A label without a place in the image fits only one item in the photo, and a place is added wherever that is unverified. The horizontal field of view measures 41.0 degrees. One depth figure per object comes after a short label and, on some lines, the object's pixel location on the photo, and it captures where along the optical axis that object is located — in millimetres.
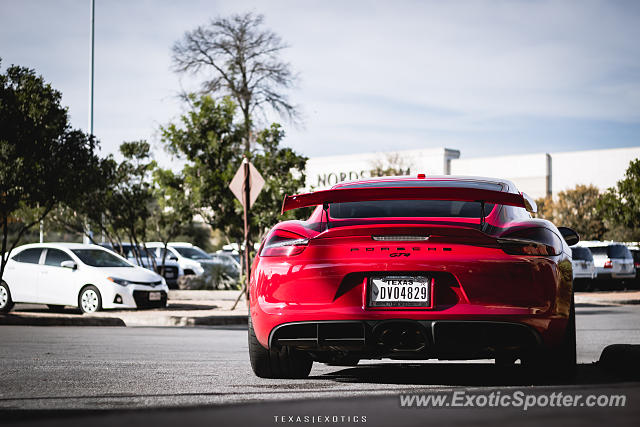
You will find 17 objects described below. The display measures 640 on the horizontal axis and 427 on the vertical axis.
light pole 35500
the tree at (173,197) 25016
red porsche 5324
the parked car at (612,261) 32219
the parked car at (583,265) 30847
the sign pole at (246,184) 16219
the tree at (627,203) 36766
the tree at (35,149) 15094
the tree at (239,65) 32938
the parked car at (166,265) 28331
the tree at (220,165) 24484
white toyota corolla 17703
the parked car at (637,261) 35266
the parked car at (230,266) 28203
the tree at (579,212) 64375
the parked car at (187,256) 30530
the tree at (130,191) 25297
